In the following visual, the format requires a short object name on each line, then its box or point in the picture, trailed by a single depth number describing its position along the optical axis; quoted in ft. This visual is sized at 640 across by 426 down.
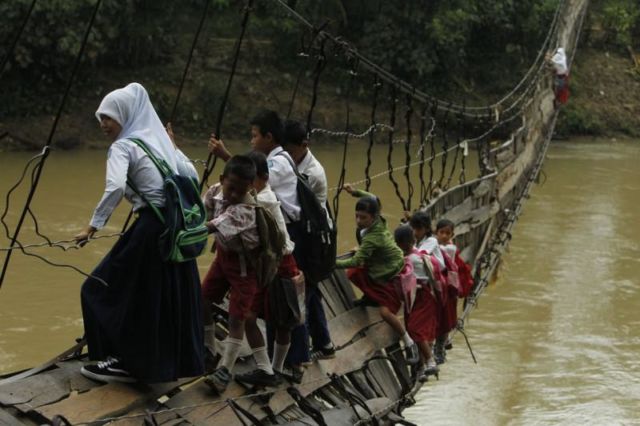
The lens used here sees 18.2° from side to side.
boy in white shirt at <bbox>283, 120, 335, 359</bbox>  19.46
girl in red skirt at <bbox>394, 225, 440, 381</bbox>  24.52
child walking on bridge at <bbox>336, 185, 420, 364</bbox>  22.44
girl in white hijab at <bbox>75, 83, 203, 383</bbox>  15.72
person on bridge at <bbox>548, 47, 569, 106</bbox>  56.21
